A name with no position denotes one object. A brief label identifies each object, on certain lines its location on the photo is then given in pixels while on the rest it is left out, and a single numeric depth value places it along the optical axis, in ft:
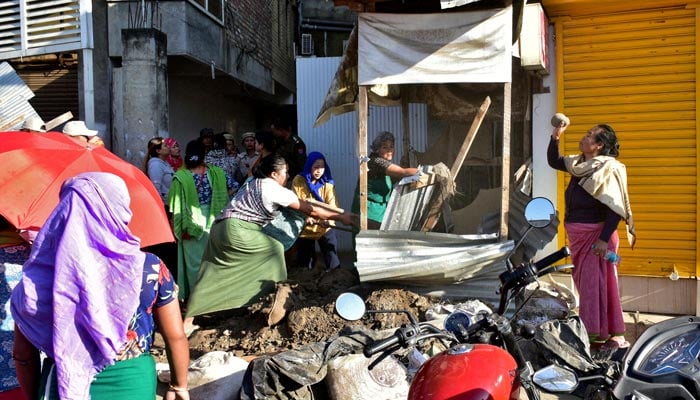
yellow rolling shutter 19.22
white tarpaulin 16.74
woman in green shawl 21.12
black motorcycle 6.46
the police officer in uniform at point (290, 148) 25.16
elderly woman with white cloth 15.55
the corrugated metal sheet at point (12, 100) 27.02
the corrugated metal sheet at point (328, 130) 28.96
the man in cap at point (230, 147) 26.05
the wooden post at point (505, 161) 17.04
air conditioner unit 58.85
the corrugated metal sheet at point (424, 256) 16.90
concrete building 28.43
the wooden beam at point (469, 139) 17.53
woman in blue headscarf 22.29
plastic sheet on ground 12.84
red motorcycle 6.92
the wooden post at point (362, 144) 17.89
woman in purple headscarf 6.95
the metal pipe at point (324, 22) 58.18
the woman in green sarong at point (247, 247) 17.98
